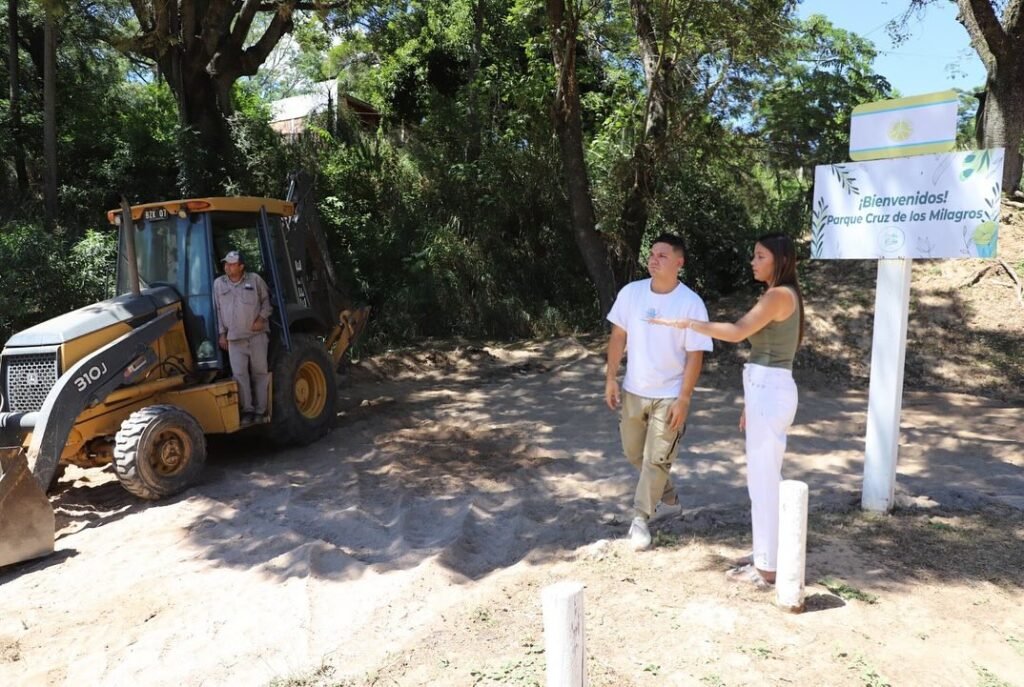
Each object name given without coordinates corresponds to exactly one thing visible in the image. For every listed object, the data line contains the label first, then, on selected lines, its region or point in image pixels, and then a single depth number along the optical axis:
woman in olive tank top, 3.84
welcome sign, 4.51
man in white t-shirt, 4.27
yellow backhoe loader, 5.59
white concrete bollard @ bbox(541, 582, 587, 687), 2.45
